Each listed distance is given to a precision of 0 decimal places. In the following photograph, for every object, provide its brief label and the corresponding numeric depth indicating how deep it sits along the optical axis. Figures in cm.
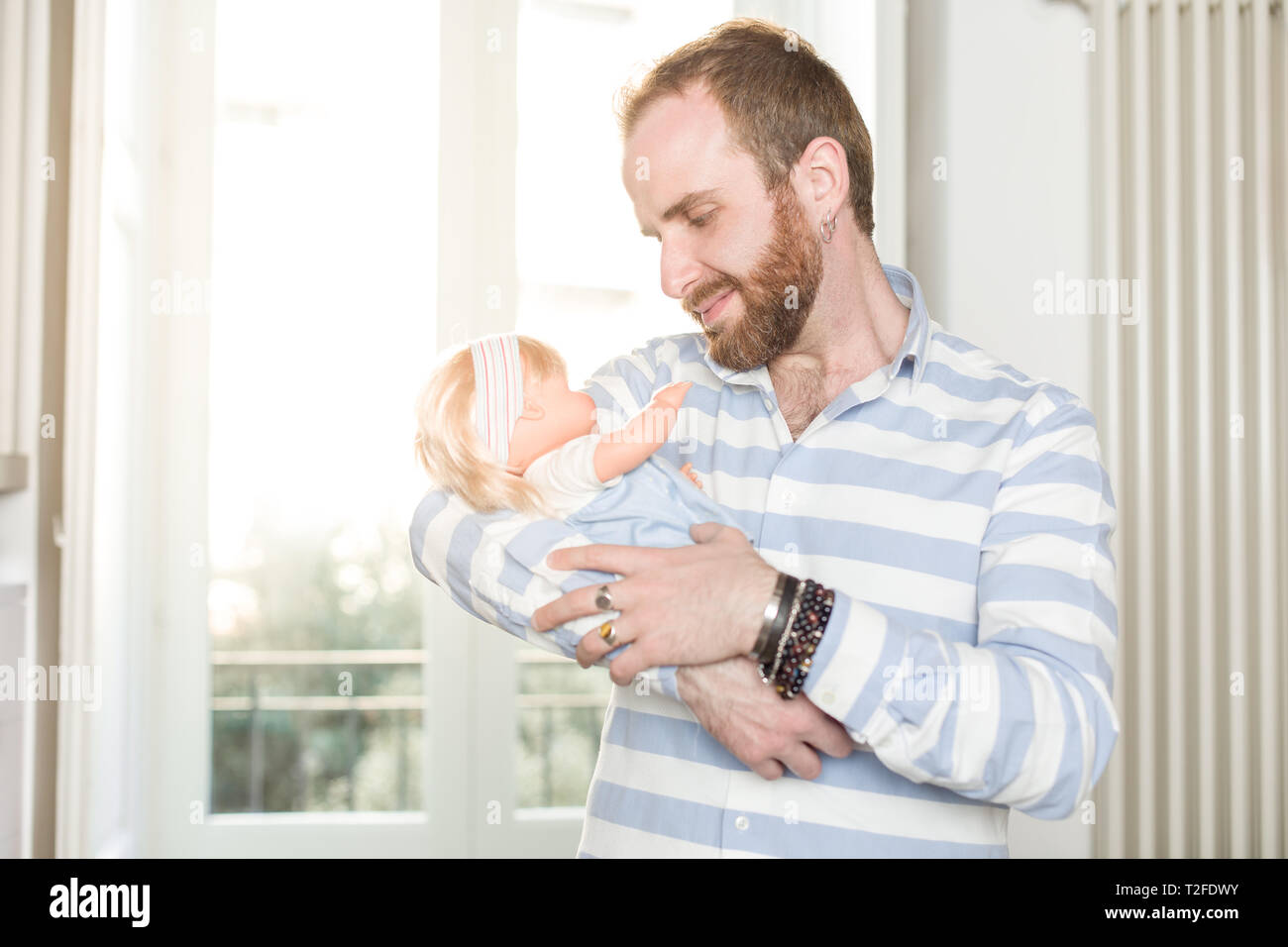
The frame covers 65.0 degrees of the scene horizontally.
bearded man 111
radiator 216
